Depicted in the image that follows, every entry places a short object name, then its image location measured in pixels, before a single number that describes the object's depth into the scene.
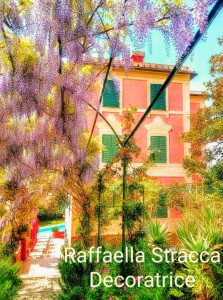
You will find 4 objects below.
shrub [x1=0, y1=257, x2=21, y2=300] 3.34
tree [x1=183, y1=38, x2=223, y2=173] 10.16
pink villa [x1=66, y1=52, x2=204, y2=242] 12.12
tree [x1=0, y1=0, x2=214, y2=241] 2.73
